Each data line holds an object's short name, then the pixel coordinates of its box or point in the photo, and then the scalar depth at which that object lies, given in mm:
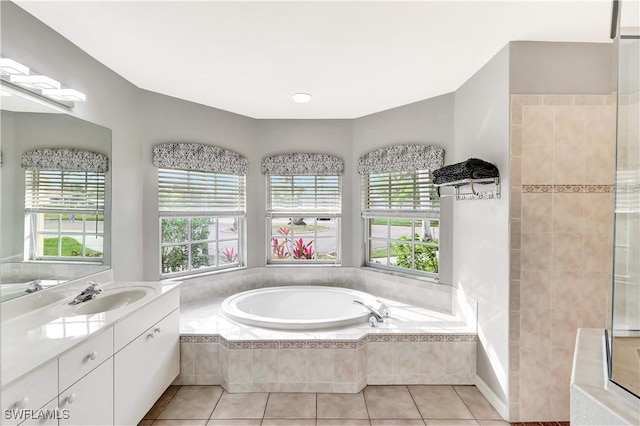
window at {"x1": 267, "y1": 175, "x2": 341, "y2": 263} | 3609
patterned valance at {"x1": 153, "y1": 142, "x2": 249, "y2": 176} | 2875
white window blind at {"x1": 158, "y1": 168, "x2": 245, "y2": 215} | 2949
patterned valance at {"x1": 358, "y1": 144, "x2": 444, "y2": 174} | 2945
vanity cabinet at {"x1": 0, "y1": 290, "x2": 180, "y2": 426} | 1153
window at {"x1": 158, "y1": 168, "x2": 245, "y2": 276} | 2988
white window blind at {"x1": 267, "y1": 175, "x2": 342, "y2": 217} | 3607
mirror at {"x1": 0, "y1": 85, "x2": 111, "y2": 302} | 1589
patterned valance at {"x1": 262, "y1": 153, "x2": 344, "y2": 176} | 3510
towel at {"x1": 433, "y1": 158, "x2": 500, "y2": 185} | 2049
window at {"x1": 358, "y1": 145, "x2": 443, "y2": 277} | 3051
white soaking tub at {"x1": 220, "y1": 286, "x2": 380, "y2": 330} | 3104
